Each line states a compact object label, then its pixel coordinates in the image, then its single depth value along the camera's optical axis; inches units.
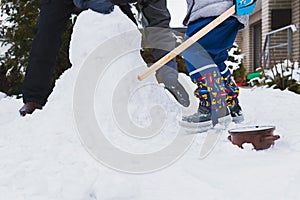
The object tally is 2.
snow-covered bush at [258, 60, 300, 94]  179.5
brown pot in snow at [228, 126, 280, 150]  69.0
